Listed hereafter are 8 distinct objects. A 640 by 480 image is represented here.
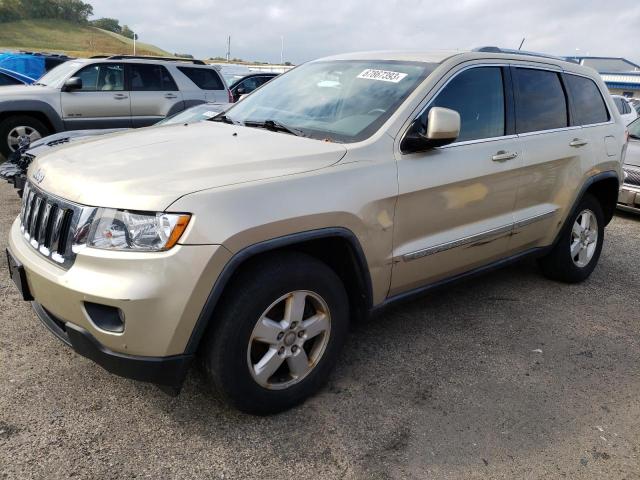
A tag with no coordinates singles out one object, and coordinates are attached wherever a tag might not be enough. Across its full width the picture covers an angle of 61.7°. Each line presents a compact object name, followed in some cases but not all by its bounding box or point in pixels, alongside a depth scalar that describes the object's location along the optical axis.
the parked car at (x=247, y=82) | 14.86
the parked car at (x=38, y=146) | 5.38
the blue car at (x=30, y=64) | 14.85
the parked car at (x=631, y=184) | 7.18
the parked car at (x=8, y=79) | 10.83
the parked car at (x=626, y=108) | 12.40
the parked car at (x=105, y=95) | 8.23
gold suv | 2.17
